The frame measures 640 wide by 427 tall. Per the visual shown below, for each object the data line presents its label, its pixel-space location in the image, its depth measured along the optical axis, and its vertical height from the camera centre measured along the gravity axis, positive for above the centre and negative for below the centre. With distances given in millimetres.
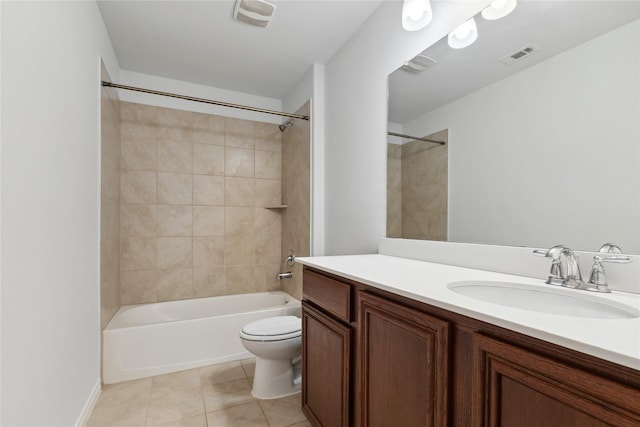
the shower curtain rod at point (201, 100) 1958 +835
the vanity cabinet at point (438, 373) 474 -359
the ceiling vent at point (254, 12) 1762 +1241
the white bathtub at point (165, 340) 1963 -914
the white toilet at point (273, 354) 1724 -852
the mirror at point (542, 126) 846 +305
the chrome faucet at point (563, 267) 843 -163
